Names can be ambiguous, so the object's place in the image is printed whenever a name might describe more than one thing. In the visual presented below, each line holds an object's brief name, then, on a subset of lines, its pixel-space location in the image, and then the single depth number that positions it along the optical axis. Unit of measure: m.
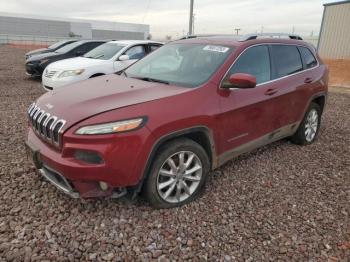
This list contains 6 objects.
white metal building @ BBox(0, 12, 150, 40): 62.31
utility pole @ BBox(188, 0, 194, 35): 17.17
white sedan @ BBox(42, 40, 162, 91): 7.77
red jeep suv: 2.64
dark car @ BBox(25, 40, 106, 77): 10.73
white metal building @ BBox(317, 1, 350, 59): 17.89
